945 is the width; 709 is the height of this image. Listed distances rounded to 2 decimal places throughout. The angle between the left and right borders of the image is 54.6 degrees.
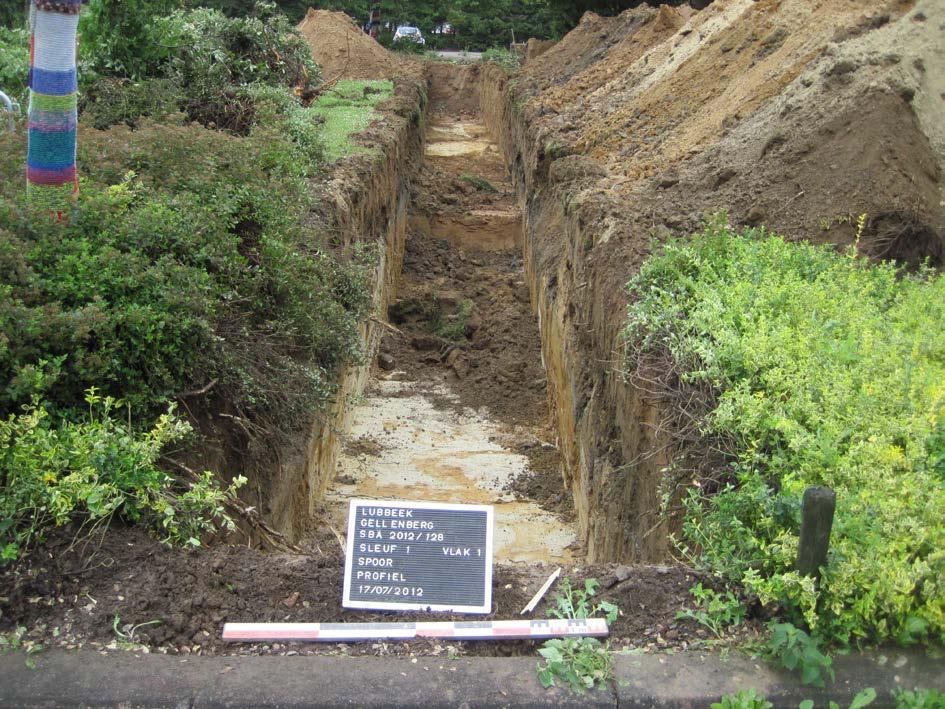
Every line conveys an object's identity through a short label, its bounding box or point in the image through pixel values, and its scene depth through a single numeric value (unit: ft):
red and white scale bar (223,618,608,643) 9.95
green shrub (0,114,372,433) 13.21
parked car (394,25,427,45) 119.85
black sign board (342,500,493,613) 10.54
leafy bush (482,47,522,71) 86.43
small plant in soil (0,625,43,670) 9.49
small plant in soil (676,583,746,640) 10.14
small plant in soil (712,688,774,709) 8.99
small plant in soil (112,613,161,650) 9.73
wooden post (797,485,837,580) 9.39
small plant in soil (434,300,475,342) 35.17
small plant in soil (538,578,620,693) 9.37
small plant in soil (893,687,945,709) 8.91
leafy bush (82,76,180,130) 29.68
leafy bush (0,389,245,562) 10.93
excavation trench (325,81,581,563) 23.63
